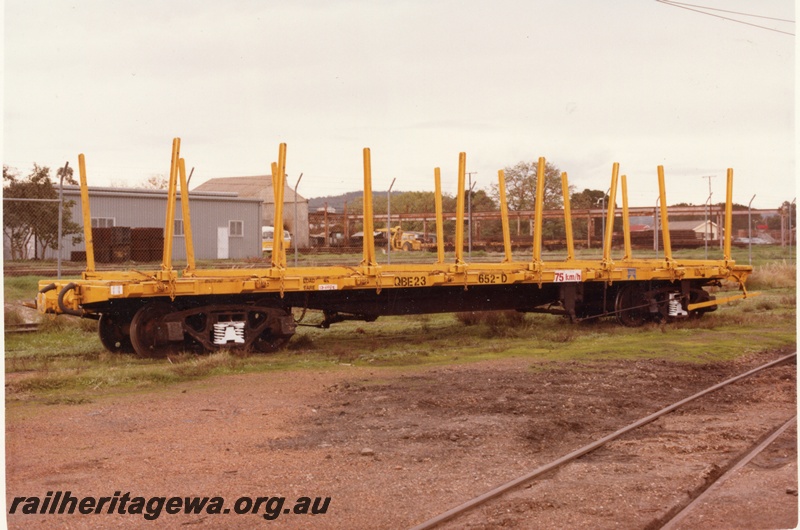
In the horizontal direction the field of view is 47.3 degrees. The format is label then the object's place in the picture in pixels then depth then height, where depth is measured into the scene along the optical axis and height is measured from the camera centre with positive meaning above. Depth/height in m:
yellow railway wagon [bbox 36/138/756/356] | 11.27 -0.52
